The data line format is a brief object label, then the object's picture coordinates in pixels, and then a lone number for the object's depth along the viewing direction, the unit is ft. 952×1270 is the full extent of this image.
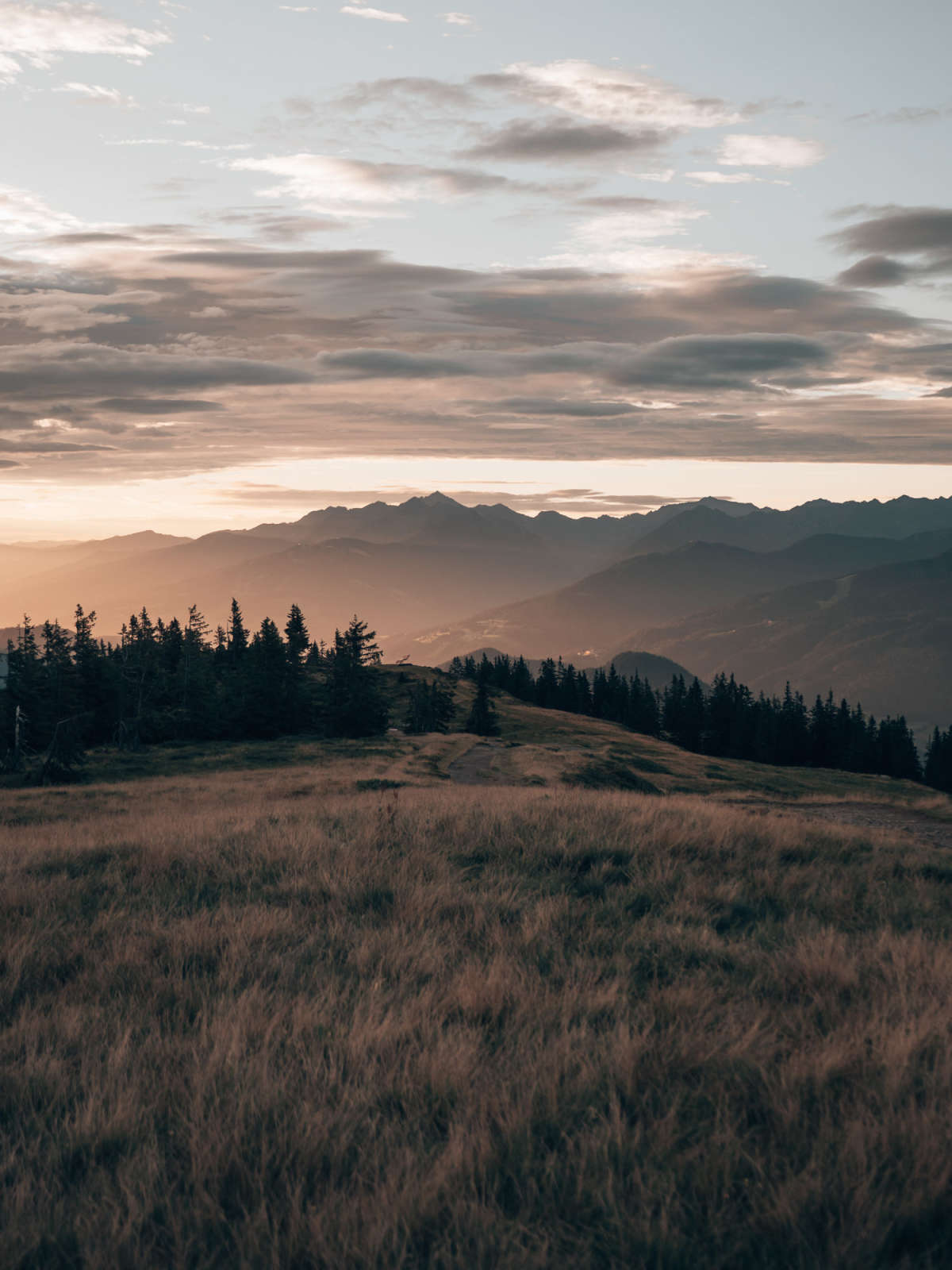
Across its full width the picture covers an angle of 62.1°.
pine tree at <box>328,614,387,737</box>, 236.84
